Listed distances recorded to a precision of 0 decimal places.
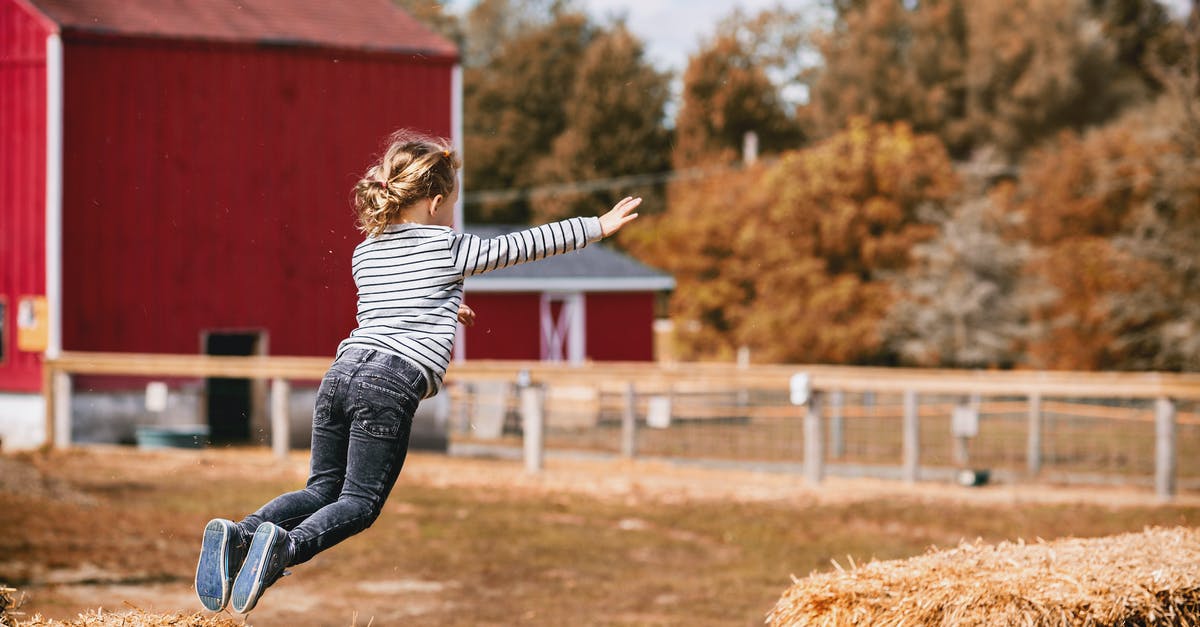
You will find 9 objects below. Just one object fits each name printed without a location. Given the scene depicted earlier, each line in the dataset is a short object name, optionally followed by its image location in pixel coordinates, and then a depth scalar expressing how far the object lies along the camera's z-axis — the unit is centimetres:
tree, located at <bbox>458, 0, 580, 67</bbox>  6650
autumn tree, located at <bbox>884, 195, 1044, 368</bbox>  3703
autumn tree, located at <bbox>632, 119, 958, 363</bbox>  3719
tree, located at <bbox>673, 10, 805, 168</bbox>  4691
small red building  3250
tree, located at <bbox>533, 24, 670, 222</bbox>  4684
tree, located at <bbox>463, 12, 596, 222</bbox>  5369
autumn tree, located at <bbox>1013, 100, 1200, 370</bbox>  3175
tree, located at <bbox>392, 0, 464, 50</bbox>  5809
